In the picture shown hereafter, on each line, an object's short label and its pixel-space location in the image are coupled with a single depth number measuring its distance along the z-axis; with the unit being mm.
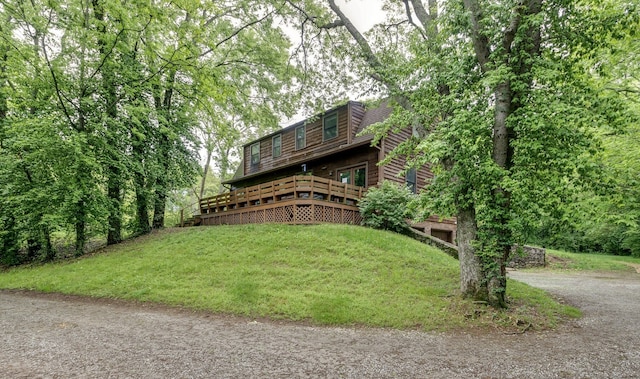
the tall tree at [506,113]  5051
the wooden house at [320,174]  12336
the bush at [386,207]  11953
